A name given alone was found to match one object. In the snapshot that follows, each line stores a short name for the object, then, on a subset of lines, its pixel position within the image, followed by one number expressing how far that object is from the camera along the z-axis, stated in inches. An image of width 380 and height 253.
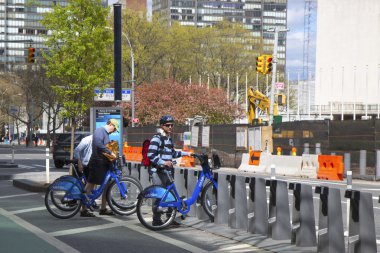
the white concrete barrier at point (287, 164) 1179.9
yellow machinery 2009.1
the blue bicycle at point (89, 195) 528.4
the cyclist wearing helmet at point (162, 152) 488.1
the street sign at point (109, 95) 858.6
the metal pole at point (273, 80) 1659.4
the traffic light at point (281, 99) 1570.7
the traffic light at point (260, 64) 1444.4
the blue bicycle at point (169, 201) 469.1
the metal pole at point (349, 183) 350.3
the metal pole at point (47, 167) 764.6
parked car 1359.5
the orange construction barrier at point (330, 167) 1084.5
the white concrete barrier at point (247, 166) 1311.5
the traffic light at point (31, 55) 1498.5
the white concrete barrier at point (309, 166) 1135.6
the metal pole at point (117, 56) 663.8
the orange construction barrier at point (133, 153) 1806.1
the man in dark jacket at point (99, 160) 537.3
